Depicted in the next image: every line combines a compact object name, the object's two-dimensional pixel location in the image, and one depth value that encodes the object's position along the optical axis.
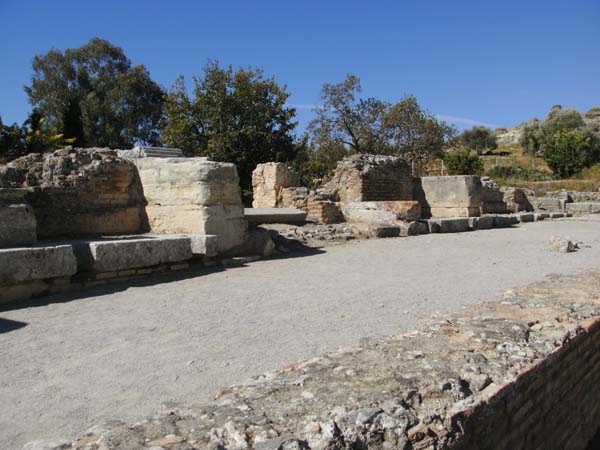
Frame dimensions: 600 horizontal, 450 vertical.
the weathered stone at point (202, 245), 6.45
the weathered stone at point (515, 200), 18.09
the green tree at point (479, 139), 53.62
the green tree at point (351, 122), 29.58
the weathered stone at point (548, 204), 19.19
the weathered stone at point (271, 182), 13.11
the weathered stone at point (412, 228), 10.24
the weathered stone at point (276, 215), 9.62
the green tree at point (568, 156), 29.19
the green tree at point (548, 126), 45.34
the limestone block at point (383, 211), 10.66
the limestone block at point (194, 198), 6.90
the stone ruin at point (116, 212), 5.36
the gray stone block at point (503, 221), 13.02
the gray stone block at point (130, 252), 5.38
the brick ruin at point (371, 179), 12.77
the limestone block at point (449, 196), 13.29
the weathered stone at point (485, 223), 12.27
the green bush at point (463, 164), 28.26
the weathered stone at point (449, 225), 11.03
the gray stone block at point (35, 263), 4.64
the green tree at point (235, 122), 21.95
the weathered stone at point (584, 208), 18.56
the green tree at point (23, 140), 22.19
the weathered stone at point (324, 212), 11.00
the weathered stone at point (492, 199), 16.58
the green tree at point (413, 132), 29.28
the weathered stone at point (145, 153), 7.81
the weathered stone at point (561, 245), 7.89
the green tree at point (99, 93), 33.69
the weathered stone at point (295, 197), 11.94
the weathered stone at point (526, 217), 14.45
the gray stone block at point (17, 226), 5.14
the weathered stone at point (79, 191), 6.47
